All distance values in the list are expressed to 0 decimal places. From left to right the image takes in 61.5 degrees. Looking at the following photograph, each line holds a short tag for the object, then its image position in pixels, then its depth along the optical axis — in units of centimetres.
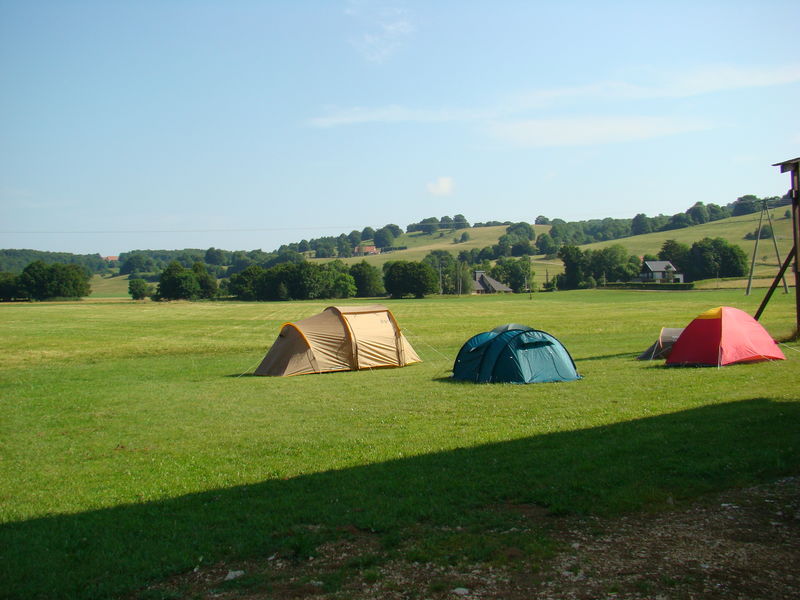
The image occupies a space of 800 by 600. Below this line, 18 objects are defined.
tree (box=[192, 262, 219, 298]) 14112
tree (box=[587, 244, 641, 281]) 14250
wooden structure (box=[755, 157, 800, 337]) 2425
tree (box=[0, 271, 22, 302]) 13325
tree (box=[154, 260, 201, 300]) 13588
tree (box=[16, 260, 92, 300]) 13450
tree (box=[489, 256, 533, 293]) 15725
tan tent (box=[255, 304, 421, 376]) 2488
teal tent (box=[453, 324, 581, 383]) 1914
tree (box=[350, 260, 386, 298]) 14775
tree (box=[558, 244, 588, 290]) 14438
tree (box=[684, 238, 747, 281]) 12862
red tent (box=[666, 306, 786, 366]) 2048
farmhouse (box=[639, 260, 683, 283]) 13950
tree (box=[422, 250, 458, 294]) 14300
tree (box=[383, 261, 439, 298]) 13462
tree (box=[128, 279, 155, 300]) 13988
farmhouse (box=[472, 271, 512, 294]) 15612
